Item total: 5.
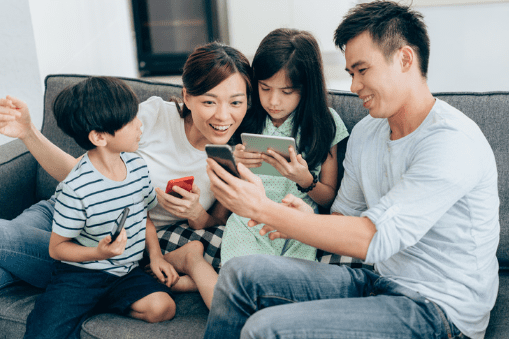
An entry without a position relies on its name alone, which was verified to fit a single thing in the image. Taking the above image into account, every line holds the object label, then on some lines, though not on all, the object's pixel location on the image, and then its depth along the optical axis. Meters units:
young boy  1.30
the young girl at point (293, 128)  1.47
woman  1.46
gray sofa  1.31
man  1.06
